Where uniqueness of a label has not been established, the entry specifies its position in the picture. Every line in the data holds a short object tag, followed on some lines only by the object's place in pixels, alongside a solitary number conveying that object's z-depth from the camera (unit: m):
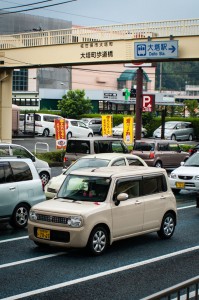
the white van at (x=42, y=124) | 51.81
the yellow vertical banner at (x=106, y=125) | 35.41
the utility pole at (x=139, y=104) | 34.47
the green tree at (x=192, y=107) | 76.69
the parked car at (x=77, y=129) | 49.59
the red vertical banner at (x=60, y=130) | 29.61
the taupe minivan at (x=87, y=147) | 22.95
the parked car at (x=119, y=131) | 56.00
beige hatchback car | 11.05
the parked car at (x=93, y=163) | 17.38
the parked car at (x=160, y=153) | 28.25
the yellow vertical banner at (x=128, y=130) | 33.50
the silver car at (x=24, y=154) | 20.78
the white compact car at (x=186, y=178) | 19.60
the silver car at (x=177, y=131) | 53.97
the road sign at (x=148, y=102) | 34.25
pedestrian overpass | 28.42
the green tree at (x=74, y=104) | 66.62
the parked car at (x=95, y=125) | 57.41
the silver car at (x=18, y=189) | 13.72
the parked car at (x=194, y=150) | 30.47
